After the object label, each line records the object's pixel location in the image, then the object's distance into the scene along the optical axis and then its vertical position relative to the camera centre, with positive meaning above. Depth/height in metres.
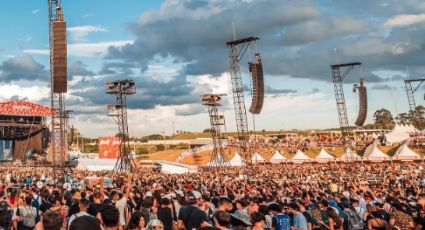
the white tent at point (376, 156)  55.59 -2.23
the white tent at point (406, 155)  54.22 -2.40
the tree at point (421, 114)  121.16 +7.02
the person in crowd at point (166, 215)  7.79 -1.13
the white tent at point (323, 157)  58.53 -1.97
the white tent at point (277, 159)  61.38 -1.71
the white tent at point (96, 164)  61.66 -0.27
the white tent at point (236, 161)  60.52 -1.50
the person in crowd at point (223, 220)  5.29 -0.90
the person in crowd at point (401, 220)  7.96 -1.65
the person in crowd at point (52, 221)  4.80 -0.67
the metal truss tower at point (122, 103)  53.88 +7.70
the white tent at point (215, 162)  57.12 -1.42
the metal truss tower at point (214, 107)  57.59 +6.52
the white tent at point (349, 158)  55.38 -2.25
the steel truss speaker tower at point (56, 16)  30.45 +11.52
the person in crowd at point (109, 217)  4.93 -0.69
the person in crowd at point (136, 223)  5.83 -0.93
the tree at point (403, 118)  135.25 +6.82
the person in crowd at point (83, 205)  6.30 -0.66
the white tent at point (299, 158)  59.41 -1.80
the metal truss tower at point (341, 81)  47.36 +7.52
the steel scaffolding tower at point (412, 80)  66.35 +9.49
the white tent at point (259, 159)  61.96 -1.54
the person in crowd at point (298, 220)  8.13 -1.51
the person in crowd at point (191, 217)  6.54 -1.05
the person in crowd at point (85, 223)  4.50 -0.69
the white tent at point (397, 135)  70.19 +0.60
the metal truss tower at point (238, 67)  37.68 +8.35
